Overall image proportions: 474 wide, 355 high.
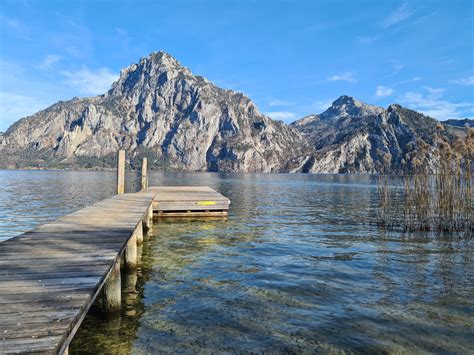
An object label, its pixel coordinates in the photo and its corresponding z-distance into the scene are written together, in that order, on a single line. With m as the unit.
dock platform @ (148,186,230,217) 24.11
